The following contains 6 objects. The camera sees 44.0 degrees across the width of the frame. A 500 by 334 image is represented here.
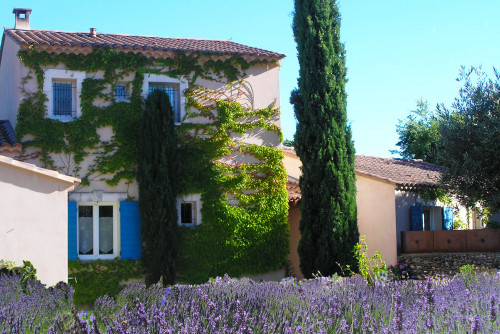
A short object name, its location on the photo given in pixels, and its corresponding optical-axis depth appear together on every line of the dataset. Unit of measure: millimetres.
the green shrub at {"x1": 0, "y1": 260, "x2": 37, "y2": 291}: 9352
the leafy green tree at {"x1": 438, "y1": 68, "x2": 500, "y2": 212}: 16188
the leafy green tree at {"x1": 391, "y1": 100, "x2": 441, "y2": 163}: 30859
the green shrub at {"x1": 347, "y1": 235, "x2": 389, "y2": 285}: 14257
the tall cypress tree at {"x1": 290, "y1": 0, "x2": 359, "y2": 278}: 14664
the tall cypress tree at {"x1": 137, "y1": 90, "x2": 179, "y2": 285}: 14375
